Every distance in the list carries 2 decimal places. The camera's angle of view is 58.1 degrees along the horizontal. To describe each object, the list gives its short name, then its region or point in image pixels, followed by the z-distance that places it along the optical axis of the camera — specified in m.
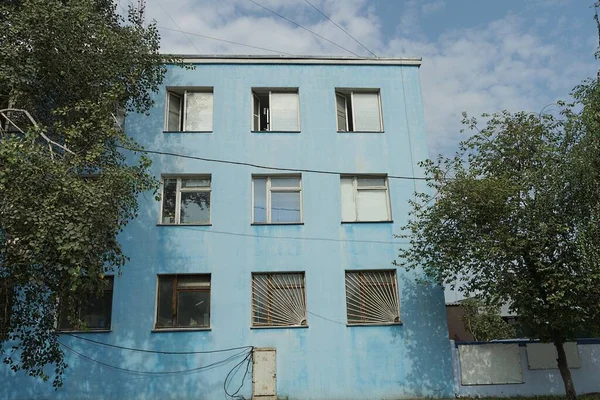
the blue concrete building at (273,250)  13.56
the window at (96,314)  13.83
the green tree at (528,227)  11.45
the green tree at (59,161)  9.62
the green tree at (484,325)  27.70
